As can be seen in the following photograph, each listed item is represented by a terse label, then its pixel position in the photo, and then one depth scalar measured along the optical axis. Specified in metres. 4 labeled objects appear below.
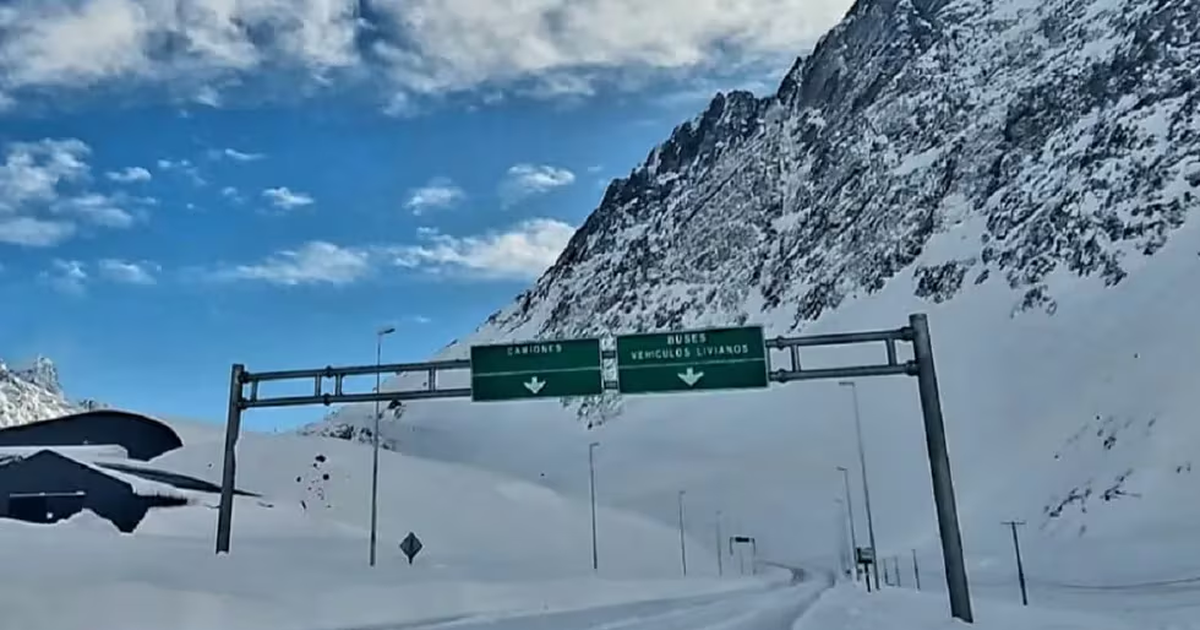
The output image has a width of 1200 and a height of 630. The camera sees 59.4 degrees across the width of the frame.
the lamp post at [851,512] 105.43
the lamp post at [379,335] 45.47
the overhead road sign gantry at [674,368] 24.83
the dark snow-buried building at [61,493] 63.06
